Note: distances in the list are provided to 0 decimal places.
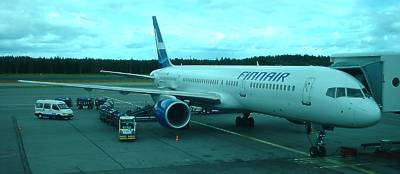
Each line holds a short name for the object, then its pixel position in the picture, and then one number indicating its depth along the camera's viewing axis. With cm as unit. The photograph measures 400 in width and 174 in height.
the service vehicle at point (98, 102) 3756
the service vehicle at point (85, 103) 3747
